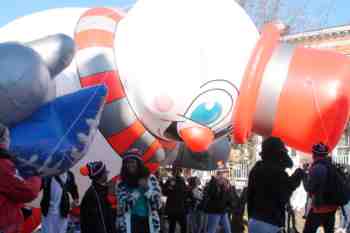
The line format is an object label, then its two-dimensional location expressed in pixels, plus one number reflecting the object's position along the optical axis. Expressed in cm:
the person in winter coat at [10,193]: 430
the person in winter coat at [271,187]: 582
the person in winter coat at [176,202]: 1059
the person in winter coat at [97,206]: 619
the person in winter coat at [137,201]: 601
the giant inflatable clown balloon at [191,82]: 589
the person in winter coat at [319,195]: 694
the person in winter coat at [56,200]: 717
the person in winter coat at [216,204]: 1045
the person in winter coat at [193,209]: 1138
